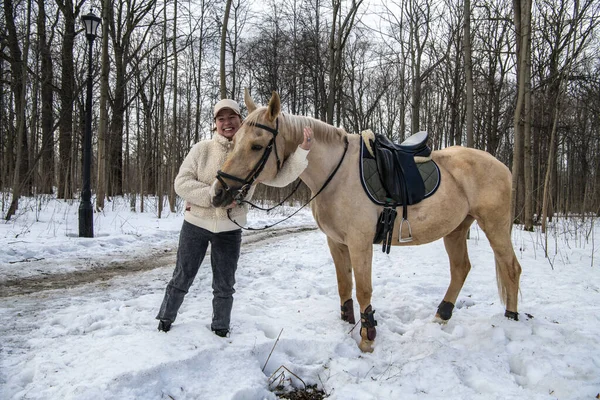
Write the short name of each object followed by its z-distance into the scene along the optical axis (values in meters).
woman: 2.81
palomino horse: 2.59
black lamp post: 7.48
